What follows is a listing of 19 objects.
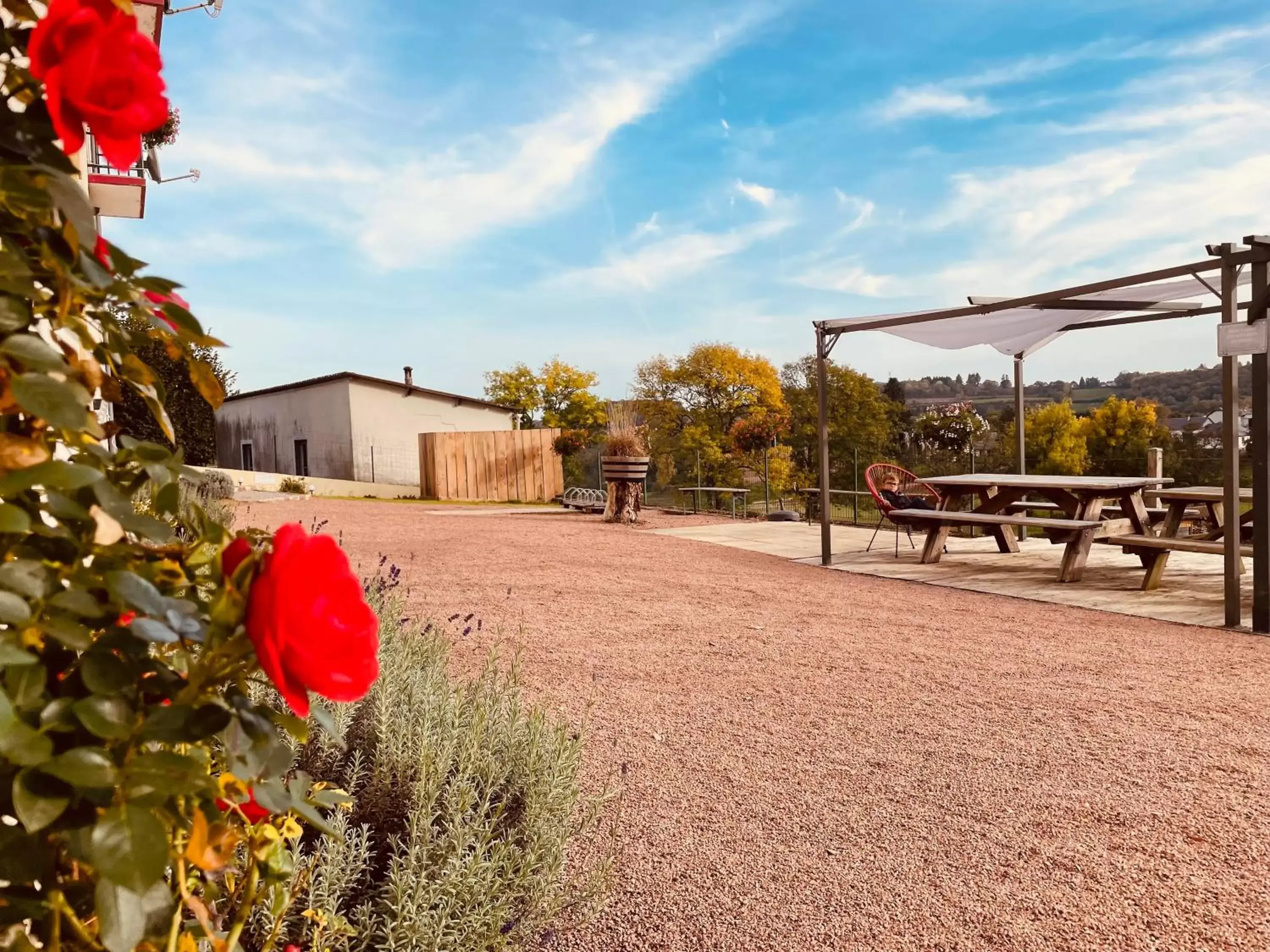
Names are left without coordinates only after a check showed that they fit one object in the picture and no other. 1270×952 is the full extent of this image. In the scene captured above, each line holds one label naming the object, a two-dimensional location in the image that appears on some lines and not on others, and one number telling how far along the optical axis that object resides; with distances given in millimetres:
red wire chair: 8414
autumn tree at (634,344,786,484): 22609
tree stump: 13070
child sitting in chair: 8812
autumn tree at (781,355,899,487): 24328
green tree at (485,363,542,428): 26578
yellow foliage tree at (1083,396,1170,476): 16828
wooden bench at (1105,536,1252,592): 6320
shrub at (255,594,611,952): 1643
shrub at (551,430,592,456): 18219
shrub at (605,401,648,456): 13234
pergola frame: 5496
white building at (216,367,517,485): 23062
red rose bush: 486
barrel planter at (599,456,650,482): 12820
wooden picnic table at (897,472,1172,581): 7203
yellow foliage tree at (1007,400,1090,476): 17906
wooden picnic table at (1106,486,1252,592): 6422
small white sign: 5355
